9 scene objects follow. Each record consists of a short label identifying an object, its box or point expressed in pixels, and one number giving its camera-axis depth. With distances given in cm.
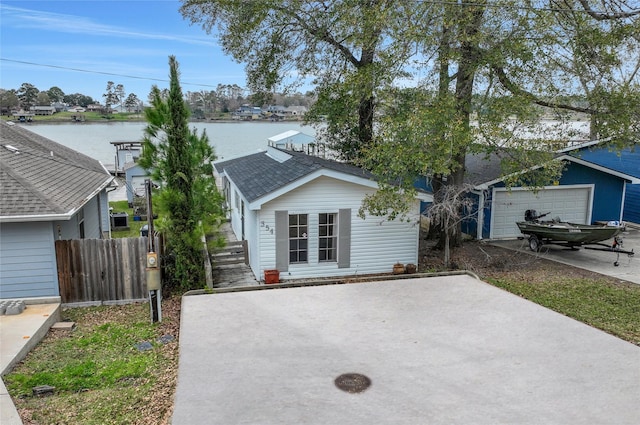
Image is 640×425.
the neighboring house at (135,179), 2535
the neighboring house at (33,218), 999
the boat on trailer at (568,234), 1417
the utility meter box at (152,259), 944
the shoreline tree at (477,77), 1249
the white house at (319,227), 1248
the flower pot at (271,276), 1238
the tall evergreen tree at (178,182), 1076
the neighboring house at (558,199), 1755
